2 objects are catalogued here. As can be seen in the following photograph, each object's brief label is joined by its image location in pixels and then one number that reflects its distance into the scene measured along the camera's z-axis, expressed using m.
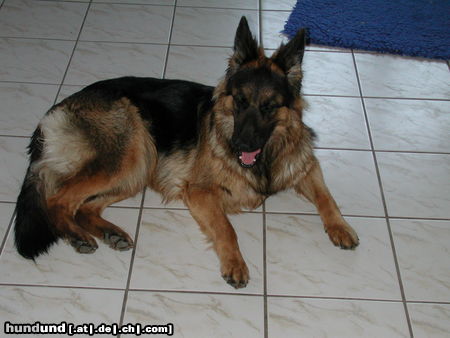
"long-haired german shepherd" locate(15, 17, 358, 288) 2.70
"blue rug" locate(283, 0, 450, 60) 4.41
